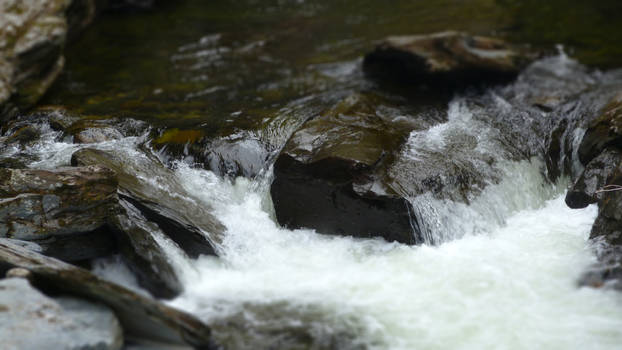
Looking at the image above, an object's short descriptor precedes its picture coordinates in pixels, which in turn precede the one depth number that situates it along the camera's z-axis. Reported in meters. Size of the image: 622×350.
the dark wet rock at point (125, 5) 16.28
